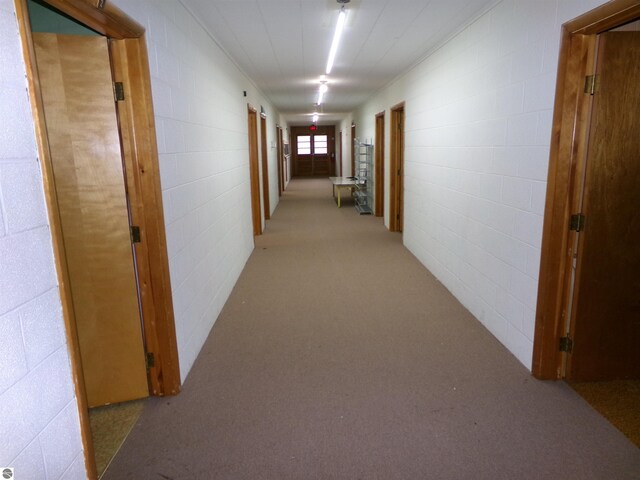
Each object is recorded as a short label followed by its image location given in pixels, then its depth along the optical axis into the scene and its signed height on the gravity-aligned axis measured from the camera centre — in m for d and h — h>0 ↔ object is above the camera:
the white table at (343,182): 10.37 -0.78
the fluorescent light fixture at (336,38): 3.29 +1.06
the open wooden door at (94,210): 2.15 -0.28
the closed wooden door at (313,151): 19.75 +0.01
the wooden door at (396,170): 7.14 -0.35
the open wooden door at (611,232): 2.30 -0.49
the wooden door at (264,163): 8.27 -0.21
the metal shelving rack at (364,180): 9.72 -0.71
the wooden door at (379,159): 8.42 -0.18
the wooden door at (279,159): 12.28 -0.20
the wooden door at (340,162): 17.73 -0.48
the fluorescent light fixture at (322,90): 7.36 +1.13
